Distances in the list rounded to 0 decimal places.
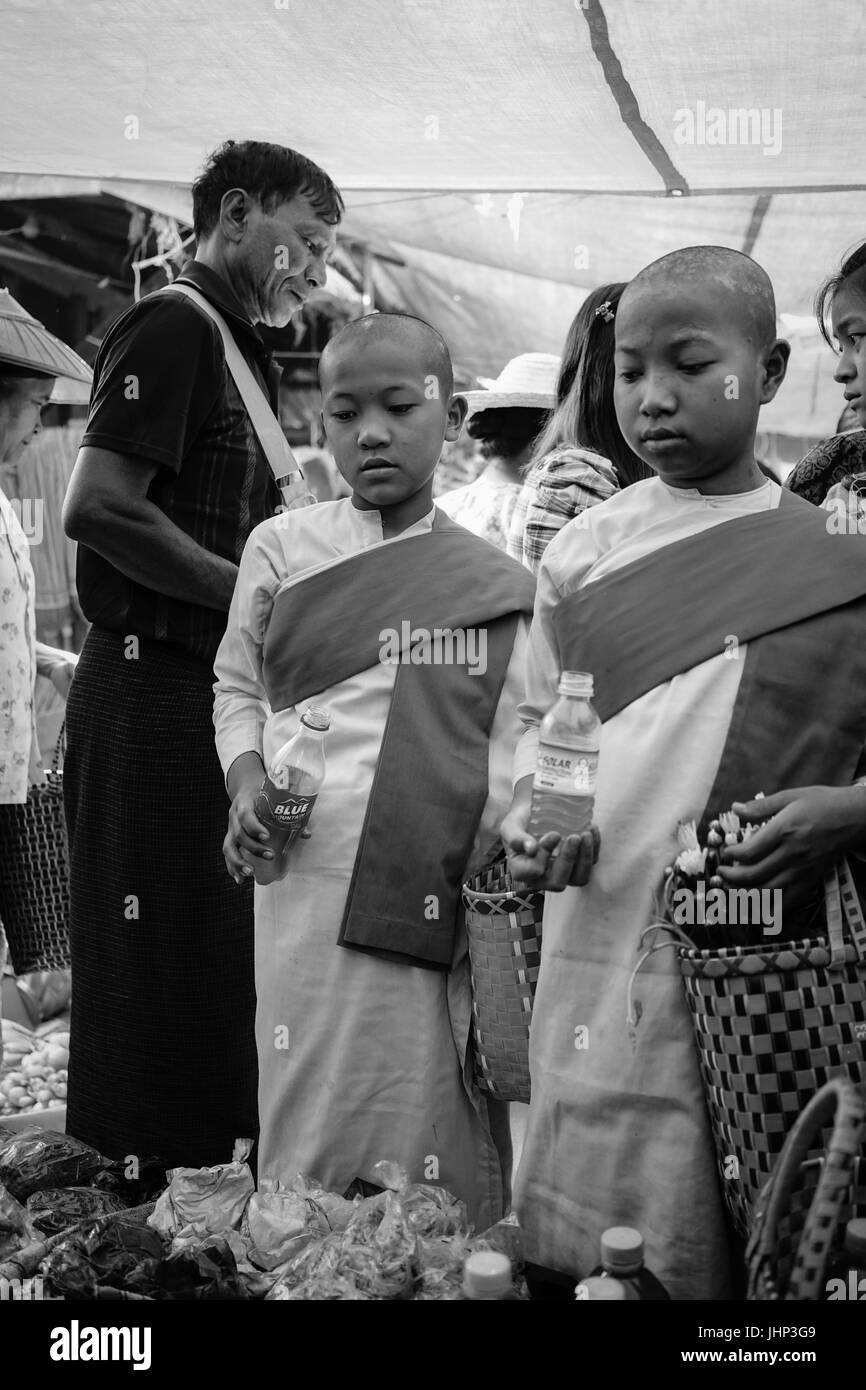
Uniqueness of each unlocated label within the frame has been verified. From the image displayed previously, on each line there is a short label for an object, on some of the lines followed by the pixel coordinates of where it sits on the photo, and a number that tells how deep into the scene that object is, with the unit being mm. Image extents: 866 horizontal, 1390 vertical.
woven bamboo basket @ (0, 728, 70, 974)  3756
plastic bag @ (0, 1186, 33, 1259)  2350
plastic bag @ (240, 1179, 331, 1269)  2230
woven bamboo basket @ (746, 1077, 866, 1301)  1448
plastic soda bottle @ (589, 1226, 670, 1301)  1768
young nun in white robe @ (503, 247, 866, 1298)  1868
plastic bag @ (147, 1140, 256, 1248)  2396
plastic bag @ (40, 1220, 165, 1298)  2178
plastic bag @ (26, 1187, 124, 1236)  2480
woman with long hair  2820
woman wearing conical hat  3785
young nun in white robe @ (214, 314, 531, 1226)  2365
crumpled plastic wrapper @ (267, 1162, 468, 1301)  2084
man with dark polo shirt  2943
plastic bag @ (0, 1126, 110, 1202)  2723
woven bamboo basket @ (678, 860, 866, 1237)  1651
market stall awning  3006
